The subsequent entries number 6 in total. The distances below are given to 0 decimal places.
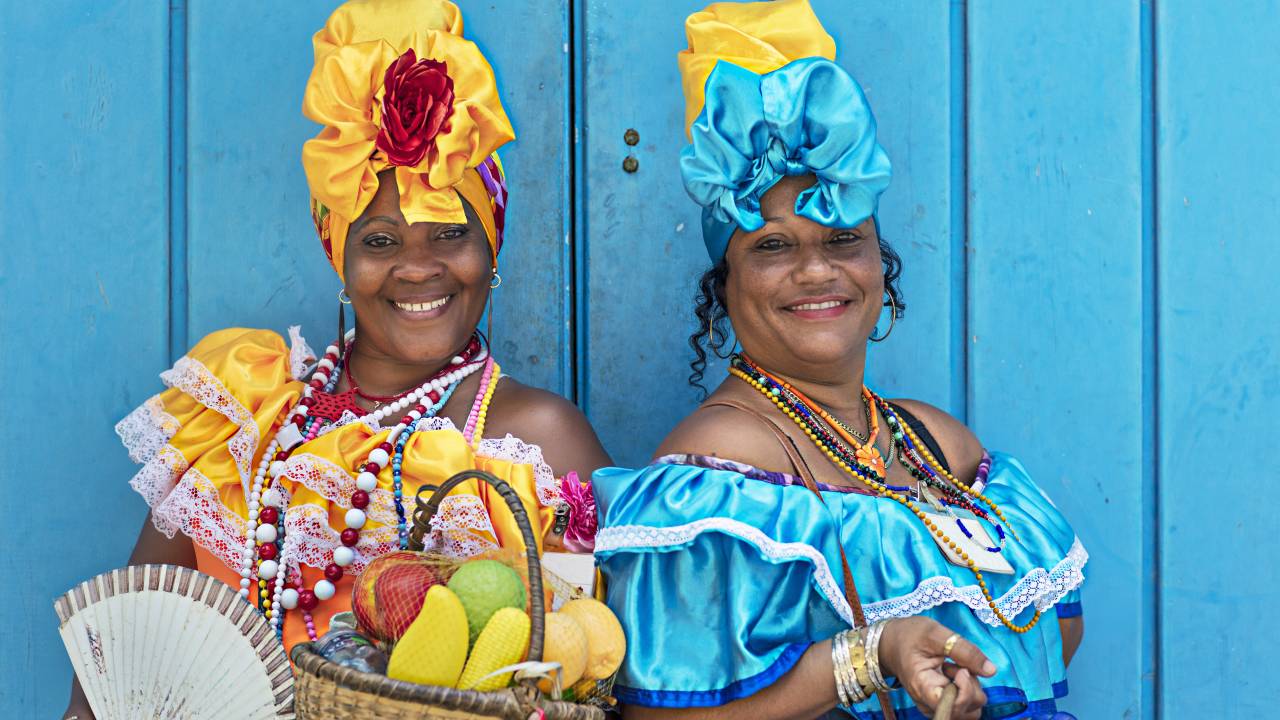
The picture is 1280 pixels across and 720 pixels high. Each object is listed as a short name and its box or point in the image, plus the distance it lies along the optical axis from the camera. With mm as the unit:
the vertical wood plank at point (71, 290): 2695
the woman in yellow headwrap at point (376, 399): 2211
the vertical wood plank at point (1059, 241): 2738
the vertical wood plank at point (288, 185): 2740
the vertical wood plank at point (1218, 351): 2711
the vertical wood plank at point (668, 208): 2734
